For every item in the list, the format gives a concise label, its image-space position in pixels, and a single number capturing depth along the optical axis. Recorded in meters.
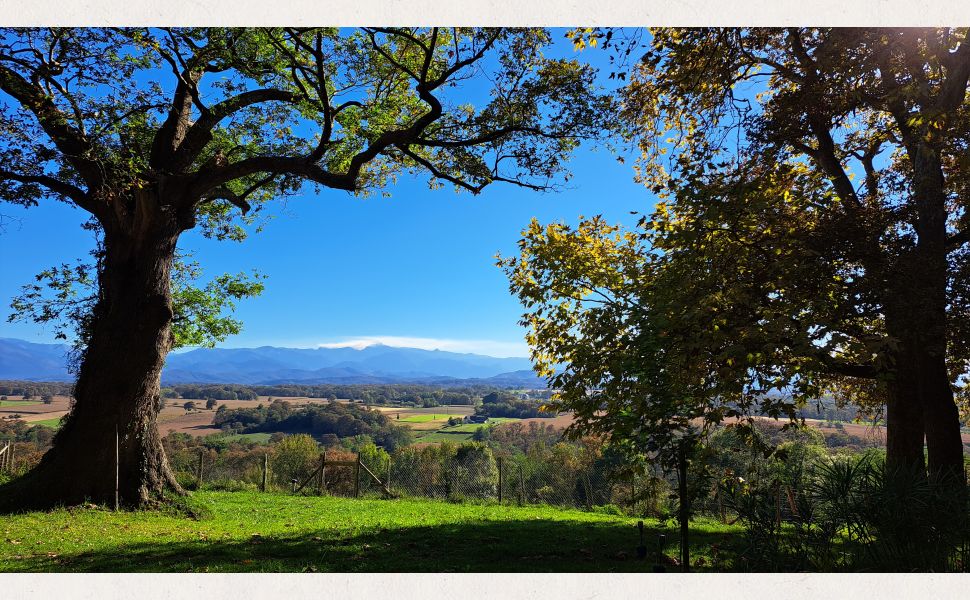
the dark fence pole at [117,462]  7.60
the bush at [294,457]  26.97
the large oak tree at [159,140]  6.53
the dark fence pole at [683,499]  3.77
